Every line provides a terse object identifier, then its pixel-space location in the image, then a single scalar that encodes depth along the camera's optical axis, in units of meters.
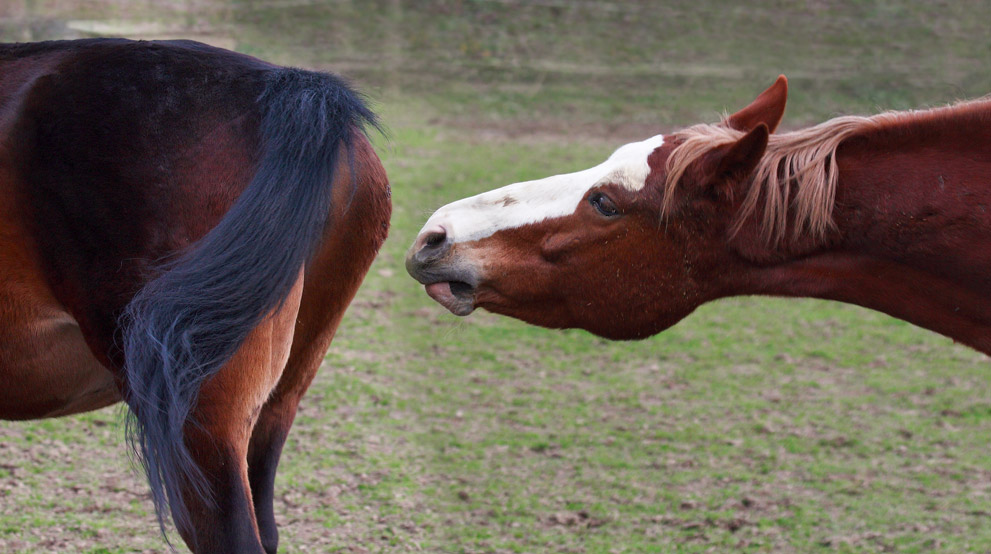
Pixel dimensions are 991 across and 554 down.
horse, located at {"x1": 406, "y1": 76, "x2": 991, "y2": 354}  5.39
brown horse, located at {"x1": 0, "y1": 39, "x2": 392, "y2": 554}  5.39
